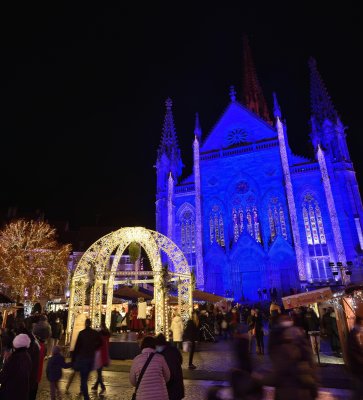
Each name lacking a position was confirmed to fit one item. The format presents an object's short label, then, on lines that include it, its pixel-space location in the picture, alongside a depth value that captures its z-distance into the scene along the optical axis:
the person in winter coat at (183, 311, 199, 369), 9.78
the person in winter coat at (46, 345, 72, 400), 6.14
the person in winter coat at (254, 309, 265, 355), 11.79
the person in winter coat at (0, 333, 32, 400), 3.76
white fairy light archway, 12.69
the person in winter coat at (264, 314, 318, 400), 3.54
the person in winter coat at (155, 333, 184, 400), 4.38
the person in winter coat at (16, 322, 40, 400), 5.19
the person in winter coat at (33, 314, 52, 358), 6.33
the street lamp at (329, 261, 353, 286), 27.49
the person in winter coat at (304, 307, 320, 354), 12.24
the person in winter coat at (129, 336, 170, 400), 3.75
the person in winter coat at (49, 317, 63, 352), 13.60
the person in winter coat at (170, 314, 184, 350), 11.79
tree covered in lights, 26.59
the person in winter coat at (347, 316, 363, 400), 4.30
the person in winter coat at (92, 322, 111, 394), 7.23
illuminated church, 30.08
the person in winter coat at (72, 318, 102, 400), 6.43
